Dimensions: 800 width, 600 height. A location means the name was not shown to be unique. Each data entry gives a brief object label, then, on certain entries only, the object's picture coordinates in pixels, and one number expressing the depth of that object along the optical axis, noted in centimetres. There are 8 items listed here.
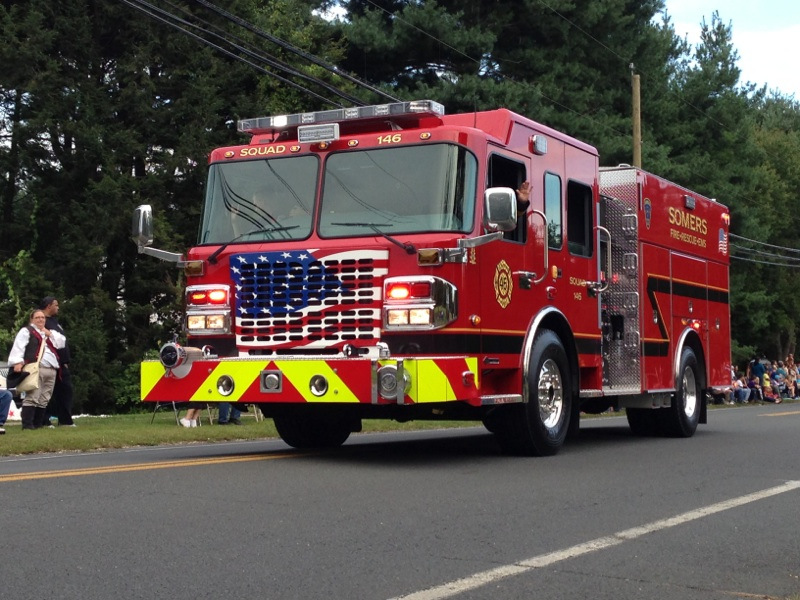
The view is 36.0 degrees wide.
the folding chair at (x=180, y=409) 1748
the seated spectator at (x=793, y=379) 4494
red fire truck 1041
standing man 1659
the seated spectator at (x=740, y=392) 3764
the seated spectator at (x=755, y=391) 3969
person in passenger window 1158
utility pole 3081
